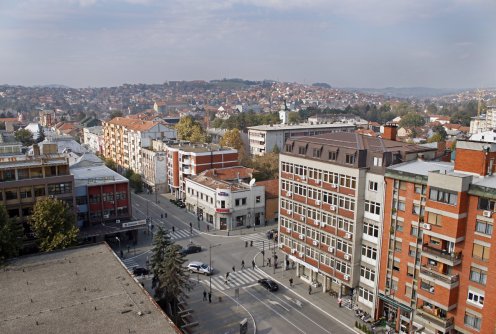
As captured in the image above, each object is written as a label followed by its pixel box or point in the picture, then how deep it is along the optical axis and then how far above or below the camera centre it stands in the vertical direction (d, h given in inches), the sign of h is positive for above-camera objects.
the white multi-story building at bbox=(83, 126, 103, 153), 5722.4 -676.7
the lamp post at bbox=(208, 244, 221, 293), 1891.0 -851.7
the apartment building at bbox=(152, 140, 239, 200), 3332.2 -550.1
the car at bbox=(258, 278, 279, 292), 1935.3 -861.5
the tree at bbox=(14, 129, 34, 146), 4832.7 -540.3
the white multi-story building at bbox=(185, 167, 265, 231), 2755.9 -725.3
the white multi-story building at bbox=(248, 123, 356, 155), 4601.4 -464.4
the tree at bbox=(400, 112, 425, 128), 7140.8 -492.0
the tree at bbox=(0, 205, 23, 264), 1724.9 -599.1
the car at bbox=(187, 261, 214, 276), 2095.2 -852.7
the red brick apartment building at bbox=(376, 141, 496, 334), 1266.0 -464.4
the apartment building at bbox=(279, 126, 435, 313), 1640.0 -466.7
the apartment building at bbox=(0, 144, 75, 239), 2142.0 -461.0
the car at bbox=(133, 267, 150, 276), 2082.9 -862.1
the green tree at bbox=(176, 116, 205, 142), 4556.8 -454.9
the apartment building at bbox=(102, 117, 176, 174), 4124.0 -484.6
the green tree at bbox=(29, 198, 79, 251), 1897.1 -605.5
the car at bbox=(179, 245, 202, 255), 2373.3 -865.6
